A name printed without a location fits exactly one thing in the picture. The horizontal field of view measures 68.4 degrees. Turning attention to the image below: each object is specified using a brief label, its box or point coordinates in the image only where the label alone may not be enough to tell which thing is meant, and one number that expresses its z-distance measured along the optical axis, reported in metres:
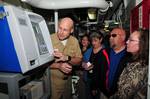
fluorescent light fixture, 3.00
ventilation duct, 1.41
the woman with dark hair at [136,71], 0.94
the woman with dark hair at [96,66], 1.50
